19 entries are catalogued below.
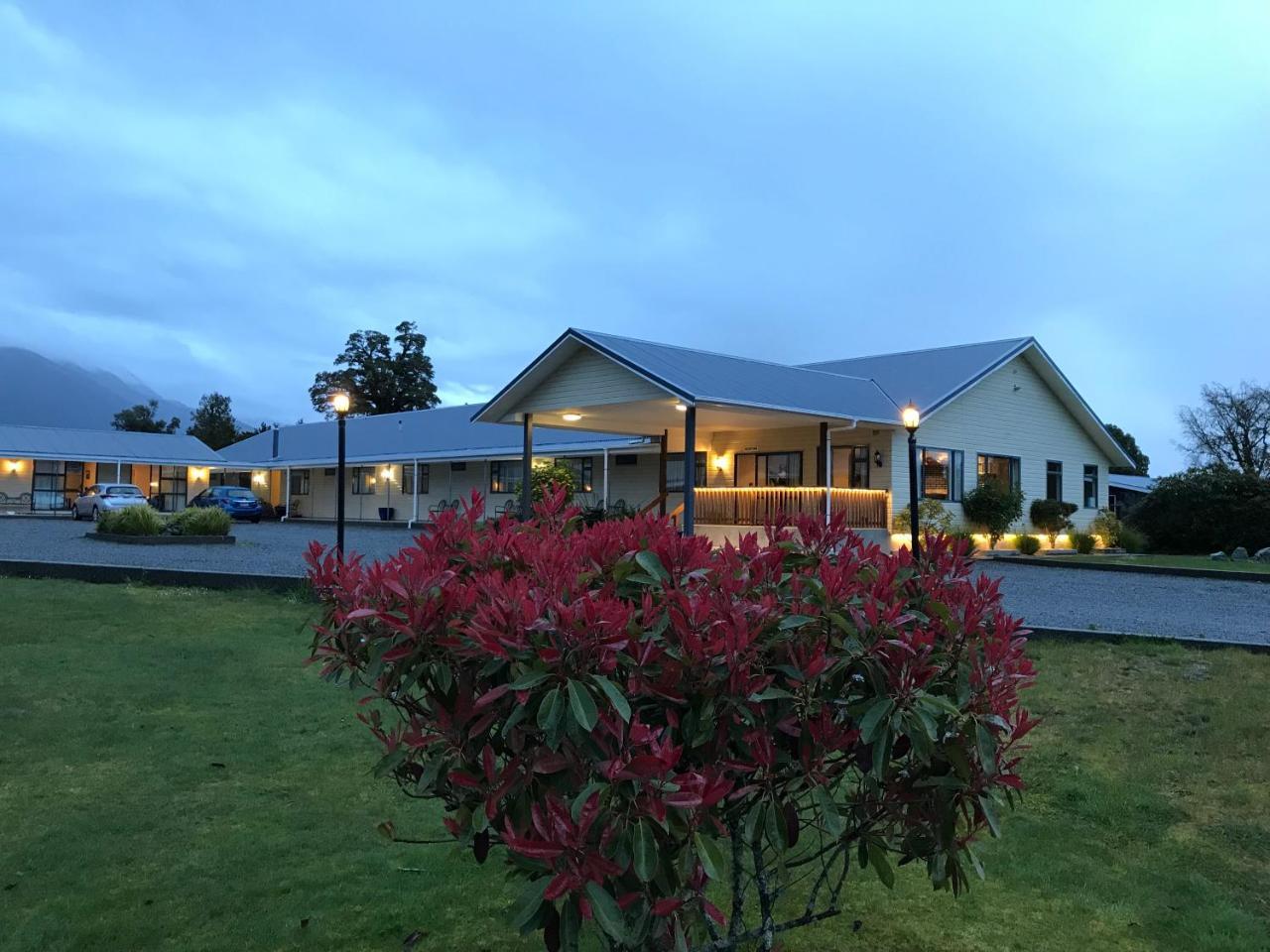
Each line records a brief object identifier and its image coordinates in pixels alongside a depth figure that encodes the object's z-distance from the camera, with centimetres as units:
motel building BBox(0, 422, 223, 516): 3700
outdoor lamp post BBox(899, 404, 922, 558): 1231
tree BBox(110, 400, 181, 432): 7276
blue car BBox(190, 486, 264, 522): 3225
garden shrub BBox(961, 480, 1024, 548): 2206
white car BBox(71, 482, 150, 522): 3044
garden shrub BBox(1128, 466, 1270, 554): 2684
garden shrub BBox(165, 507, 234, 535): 1970
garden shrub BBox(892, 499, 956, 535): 2012
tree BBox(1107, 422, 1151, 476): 6625
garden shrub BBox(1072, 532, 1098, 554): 2392
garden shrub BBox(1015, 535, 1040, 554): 2242
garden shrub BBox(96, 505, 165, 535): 1939
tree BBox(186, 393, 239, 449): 7081
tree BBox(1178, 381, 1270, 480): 4541
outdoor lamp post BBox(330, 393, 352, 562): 1181
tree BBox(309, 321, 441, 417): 6681
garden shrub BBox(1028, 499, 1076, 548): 2380
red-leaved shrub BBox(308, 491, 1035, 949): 173
